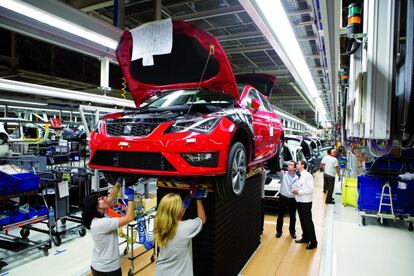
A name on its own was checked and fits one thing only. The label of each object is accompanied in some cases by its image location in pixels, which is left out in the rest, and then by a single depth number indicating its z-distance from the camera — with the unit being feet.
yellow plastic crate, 25.66
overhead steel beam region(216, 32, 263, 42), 18.07
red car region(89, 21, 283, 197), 7.48
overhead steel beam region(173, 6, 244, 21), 15.24
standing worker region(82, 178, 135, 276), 8.93
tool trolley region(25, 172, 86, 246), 16.07
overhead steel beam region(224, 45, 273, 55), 20.43
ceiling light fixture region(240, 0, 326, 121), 8.11
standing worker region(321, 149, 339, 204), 26.11
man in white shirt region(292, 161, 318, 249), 16.87
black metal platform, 11.43
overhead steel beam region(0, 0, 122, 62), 7.93
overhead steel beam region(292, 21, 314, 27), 15.69
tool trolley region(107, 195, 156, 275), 13.43
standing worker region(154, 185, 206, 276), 8.18
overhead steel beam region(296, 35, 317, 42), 17.67
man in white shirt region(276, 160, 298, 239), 18.30
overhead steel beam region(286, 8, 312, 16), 14.38
